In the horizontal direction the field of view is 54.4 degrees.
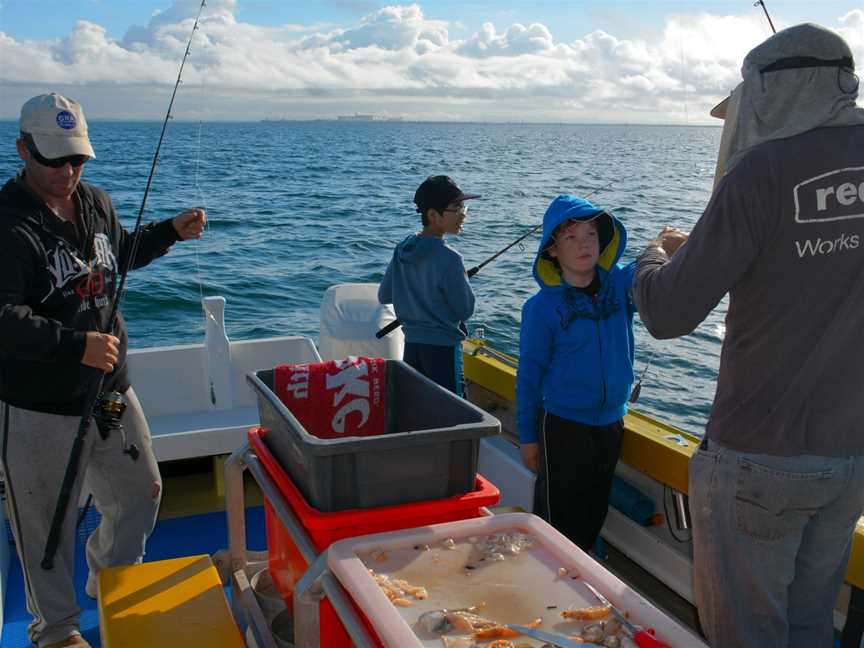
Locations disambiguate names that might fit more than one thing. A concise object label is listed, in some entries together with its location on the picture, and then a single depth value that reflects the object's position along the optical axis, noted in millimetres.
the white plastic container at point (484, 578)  1379
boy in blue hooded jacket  2768
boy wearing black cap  3689
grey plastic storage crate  1737
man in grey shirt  1661
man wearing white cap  2326
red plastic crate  1665
